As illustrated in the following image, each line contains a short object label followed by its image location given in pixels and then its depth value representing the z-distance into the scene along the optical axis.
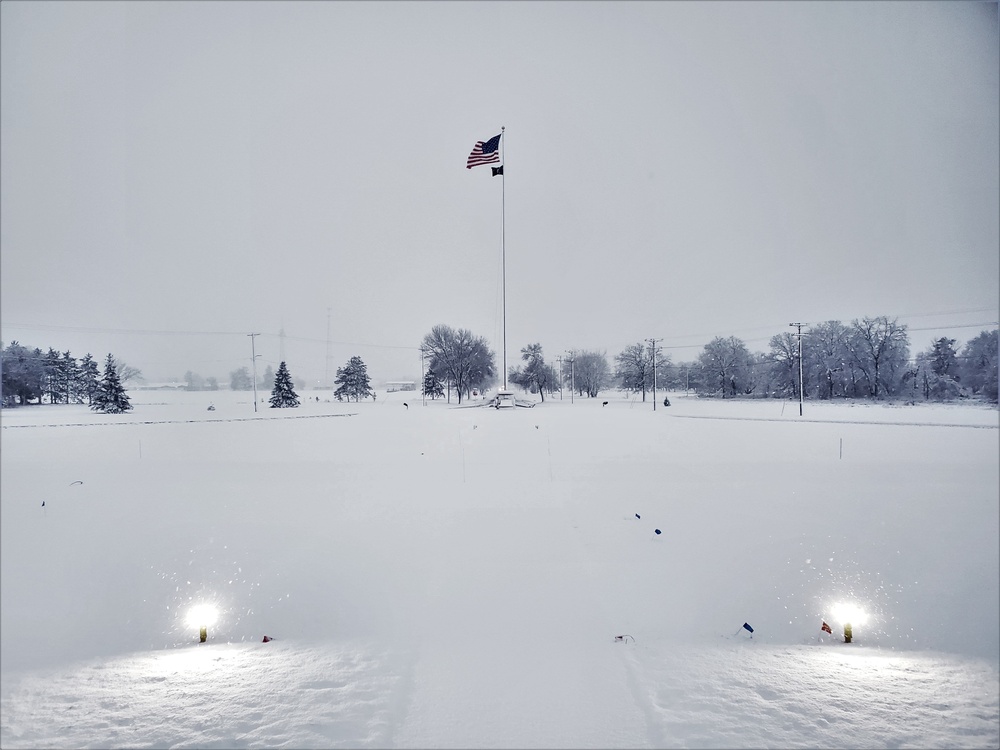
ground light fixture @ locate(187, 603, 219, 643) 4.60
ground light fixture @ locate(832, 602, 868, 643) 4.66
